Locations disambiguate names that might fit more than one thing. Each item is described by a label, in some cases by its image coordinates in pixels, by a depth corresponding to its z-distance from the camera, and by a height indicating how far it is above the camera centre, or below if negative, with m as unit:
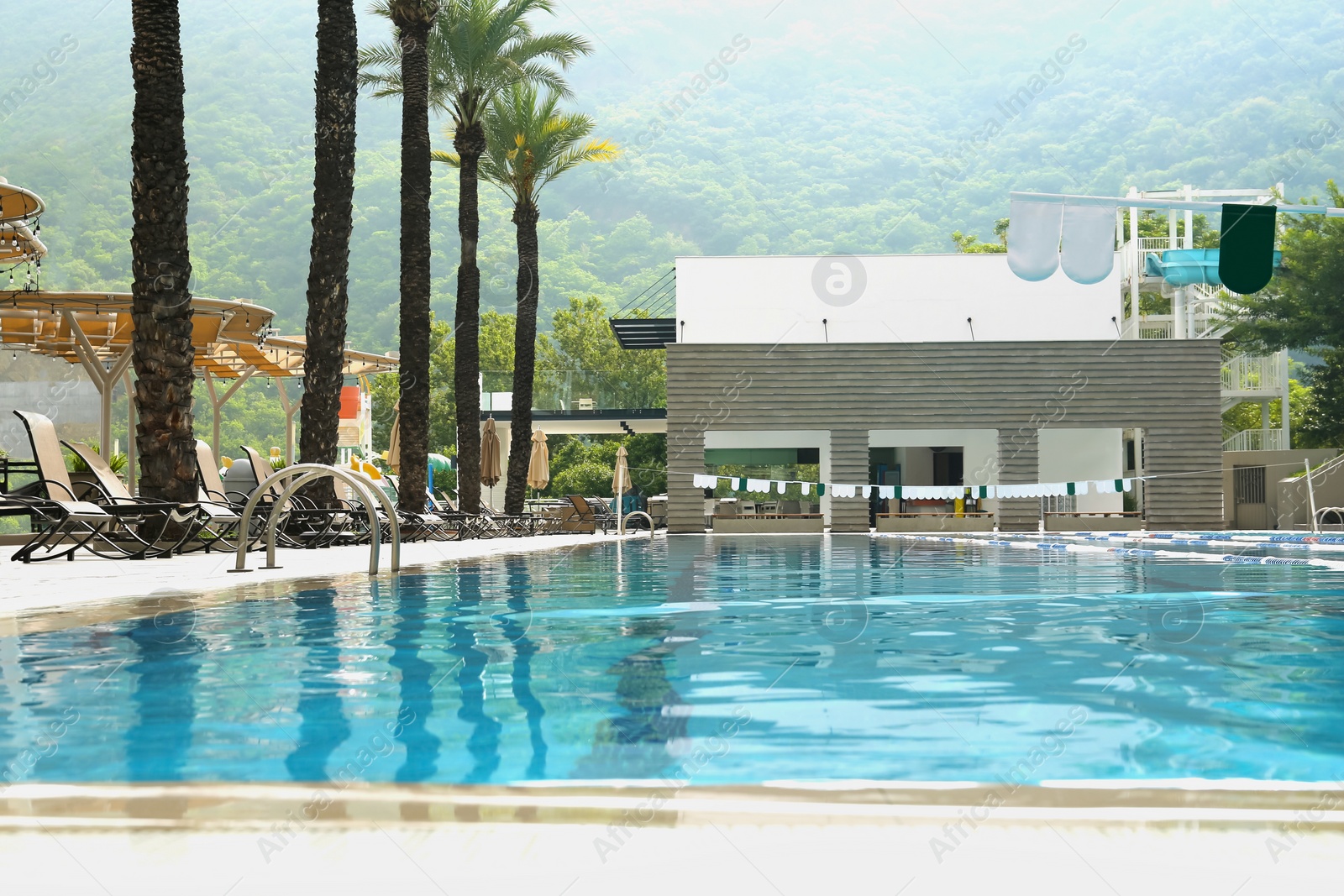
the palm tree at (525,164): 25.47 +7.53
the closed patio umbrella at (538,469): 28.34 +0.44
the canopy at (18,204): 13.35 +3.48
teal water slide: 35.28 +6.76
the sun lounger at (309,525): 12.36 -0.42
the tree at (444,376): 70.06 +7.08
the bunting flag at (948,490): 23.64 -0.11
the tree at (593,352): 70.25 +8.57
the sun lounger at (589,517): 27.64 -0.76
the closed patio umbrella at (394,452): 21.50 +0.67
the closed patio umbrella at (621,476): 25.61 +0.23
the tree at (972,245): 69.62 +15.09
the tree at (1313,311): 38.41 +6.02
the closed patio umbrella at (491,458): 26.17 +0.67
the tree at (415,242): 17.14 +3.82
